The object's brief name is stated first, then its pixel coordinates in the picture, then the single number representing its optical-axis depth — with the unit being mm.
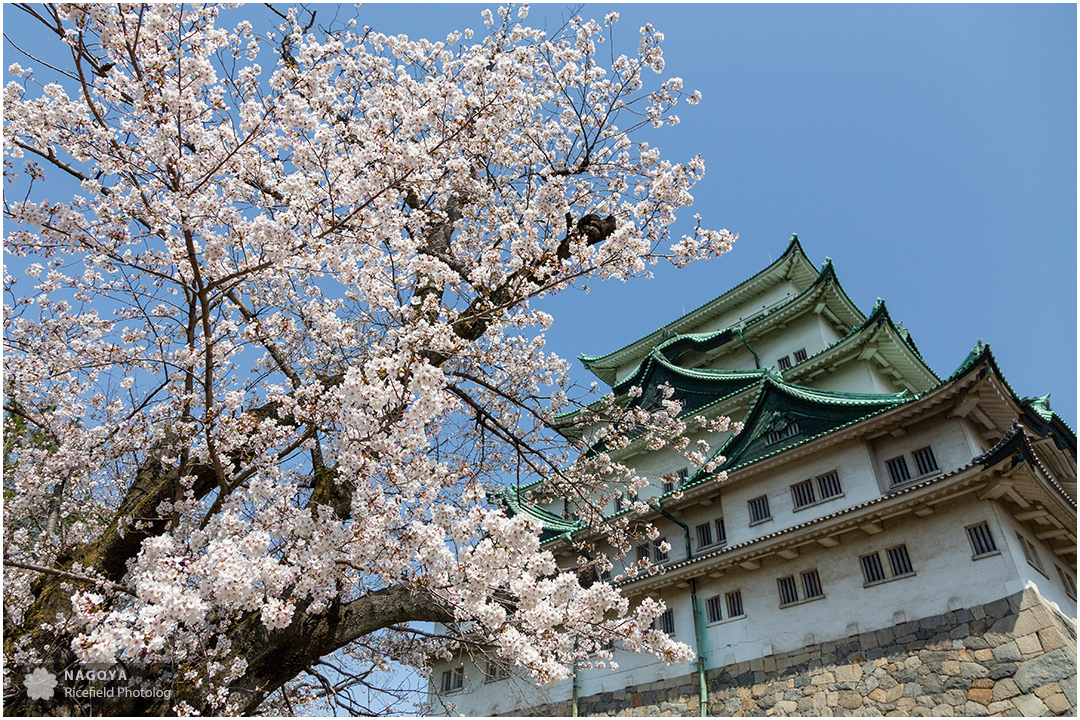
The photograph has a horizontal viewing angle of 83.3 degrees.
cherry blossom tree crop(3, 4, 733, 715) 5160
